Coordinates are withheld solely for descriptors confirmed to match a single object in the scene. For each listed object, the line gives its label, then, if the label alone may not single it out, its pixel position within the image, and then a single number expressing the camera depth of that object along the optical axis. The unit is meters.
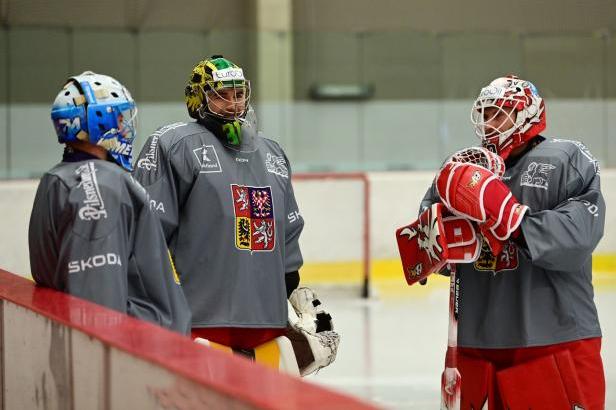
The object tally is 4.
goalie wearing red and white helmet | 6.68
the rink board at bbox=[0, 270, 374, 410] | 3.22
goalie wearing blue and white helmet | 4.86
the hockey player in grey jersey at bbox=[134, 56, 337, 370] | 6.98
